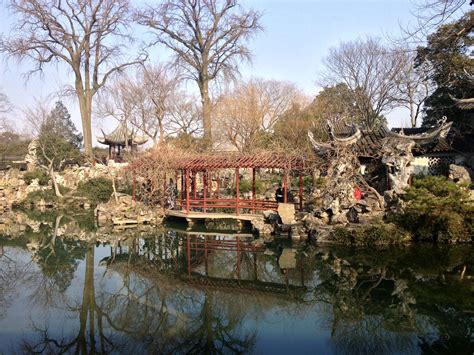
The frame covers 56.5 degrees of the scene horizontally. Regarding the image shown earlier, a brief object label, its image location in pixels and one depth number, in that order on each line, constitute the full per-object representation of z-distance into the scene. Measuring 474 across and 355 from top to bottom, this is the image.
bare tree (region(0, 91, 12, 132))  33.55
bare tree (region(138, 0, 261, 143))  22.28
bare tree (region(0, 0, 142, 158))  22.20
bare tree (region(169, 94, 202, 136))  23.62
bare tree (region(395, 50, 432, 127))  19.80
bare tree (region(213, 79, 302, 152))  21.94
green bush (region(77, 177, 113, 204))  20.06
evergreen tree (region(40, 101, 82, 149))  29.91
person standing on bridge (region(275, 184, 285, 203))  13.99
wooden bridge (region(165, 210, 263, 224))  12.81
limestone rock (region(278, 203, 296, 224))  11.58
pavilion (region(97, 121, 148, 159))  26.89
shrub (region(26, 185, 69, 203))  20.50
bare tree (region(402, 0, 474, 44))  6.98
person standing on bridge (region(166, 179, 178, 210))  15.20
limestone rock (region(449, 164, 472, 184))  12.69
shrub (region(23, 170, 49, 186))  21.97
